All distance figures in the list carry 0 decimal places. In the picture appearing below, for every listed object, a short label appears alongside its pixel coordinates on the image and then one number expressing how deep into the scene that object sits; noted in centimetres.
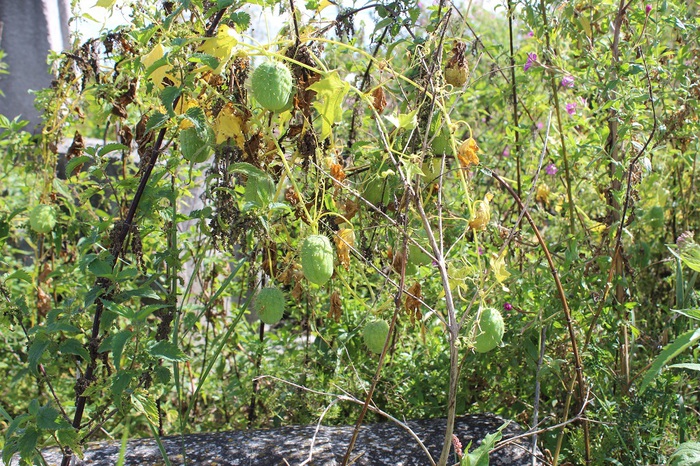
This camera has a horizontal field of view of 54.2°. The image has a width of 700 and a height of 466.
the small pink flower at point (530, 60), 211
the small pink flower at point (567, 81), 193
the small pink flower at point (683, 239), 152
